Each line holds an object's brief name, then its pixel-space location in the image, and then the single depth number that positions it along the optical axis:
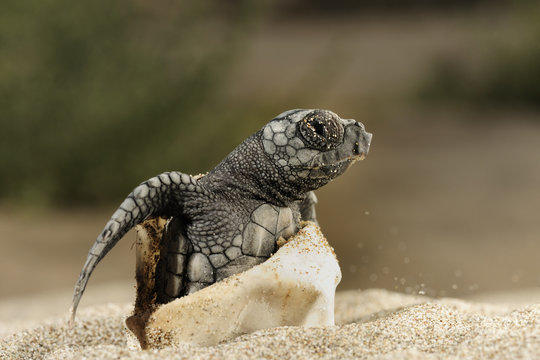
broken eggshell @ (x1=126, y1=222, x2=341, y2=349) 0.63
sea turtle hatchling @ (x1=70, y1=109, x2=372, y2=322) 0.64
